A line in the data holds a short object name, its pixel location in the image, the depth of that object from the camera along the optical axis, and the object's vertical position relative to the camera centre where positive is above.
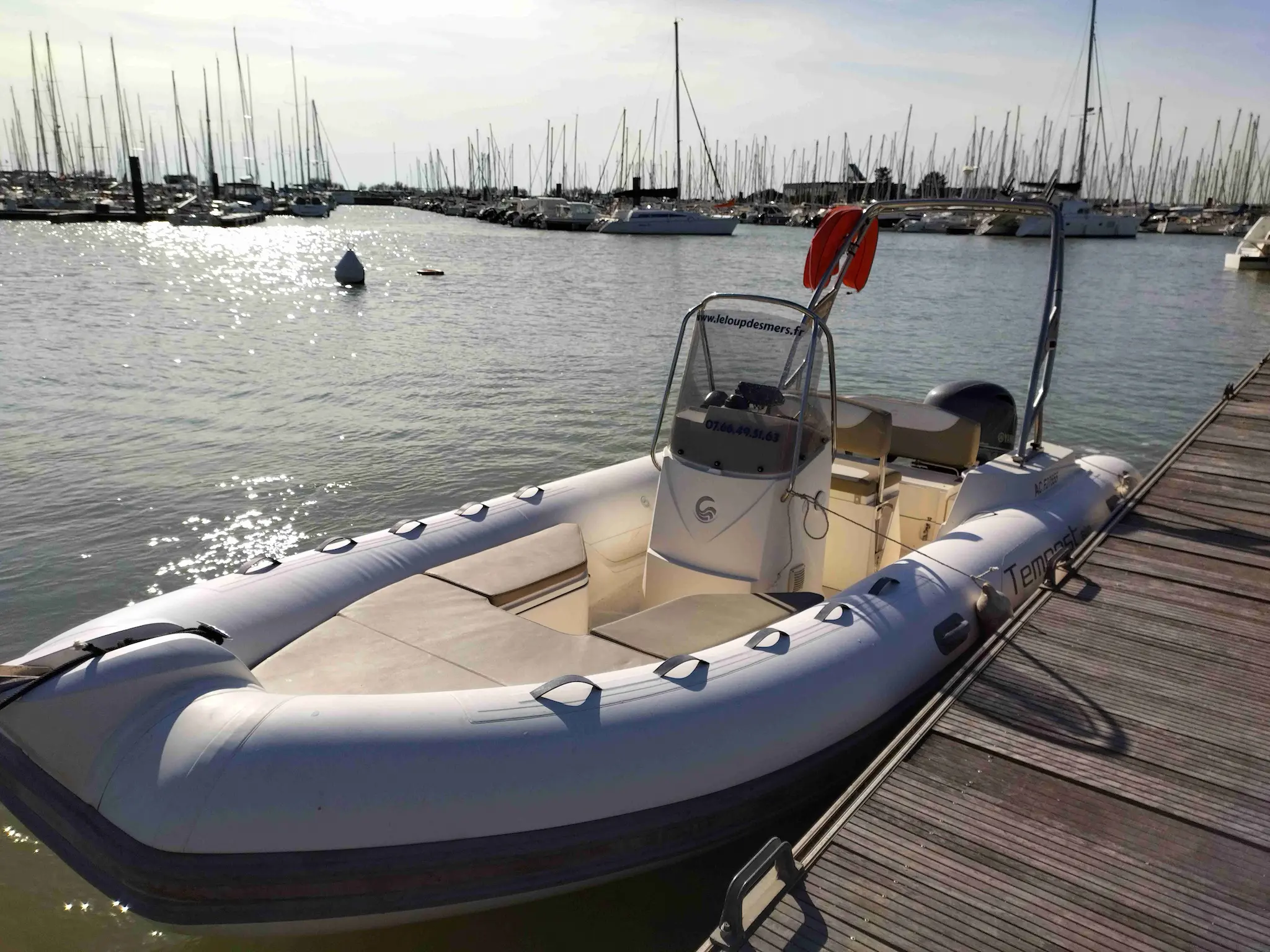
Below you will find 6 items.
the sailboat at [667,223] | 53.94 +1.01
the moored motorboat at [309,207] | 75.19 +2.44
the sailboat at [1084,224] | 56.62 +1.14
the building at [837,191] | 69.94 +4.22
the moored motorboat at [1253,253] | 36.94 -0.41
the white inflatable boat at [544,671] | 2.83 -1.66
